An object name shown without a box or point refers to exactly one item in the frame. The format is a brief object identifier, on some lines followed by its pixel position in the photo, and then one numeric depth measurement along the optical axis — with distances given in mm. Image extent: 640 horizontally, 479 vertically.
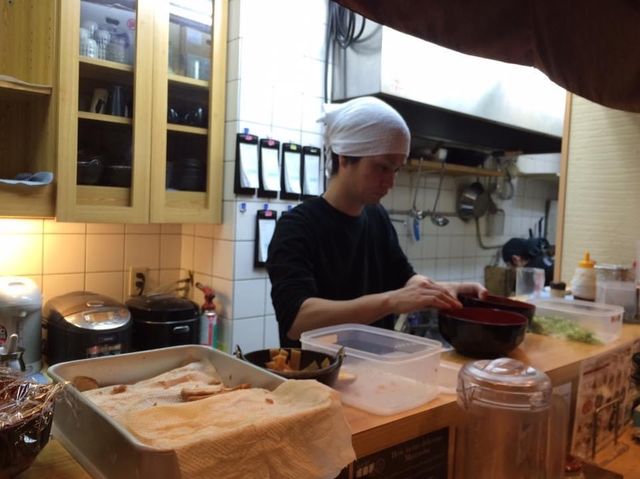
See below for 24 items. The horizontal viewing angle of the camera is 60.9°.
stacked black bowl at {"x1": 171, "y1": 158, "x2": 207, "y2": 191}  2061
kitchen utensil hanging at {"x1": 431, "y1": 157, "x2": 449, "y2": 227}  3036
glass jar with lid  793
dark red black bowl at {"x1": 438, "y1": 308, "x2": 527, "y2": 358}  1040
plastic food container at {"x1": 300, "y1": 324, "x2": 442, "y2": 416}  797
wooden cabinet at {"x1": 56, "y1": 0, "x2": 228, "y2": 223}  1768
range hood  2057
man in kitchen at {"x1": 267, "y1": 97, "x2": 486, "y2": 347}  1242
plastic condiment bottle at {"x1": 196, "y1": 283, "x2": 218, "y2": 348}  2114
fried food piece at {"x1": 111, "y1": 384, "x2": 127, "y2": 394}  701
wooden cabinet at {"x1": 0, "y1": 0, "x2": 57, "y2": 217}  1709
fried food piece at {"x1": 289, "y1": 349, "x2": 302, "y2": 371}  843
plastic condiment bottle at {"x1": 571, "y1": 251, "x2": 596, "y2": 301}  1648
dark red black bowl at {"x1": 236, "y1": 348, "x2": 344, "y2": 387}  754
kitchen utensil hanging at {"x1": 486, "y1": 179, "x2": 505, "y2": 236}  3350
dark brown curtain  843
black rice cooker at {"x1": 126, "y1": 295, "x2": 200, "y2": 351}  1937
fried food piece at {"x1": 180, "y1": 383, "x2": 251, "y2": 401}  674
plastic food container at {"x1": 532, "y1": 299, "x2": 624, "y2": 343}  1299
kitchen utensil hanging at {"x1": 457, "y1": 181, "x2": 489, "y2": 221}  3213
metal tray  499
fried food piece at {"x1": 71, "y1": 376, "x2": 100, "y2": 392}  715
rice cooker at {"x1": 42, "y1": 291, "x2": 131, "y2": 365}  1704
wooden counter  637
